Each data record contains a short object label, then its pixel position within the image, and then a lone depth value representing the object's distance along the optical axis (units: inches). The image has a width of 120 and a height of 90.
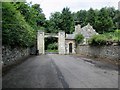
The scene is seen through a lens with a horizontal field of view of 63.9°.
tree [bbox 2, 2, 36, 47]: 225.7
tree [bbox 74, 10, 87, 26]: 1333.6
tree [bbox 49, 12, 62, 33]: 1007.5
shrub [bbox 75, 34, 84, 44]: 729.0
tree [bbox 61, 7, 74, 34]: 1060.0
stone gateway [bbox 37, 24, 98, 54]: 718.1
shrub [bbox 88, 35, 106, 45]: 364.3
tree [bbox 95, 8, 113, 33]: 1089.8
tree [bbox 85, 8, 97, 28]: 1166.3
